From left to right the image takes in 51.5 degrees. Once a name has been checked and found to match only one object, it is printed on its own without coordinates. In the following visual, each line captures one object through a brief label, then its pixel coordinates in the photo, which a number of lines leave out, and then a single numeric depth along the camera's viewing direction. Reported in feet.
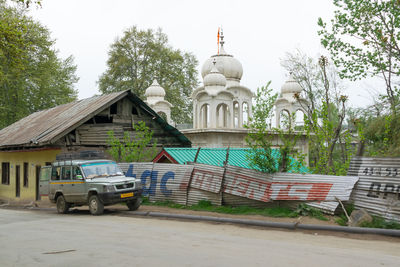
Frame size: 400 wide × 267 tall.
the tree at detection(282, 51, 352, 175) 47.24
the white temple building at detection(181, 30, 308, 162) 101.35
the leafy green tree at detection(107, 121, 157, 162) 65.62
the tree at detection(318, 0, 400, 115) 65.72
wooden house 69.72
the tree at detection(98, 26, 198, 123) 154.10
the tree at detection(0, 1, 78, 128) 123.24
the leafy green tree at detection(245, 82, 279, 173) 45.09
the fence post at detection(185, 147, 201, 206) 53.06
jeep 49.44
